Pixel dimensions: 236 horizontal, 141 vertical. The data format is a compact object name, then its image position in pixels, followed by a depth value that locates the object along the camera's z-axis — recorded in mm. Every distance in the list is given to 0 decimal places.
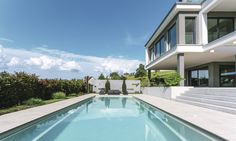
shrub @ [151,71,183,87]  8121
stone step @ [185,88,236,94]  5423
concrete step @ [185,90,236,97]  5234
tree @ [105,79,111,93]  17260
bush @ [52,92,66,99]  10032
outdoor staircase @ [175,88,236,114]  4790
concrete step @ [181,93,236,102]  4962
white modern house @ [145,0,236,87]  7429
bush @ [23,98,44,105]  7021
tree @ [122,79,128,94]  16700
